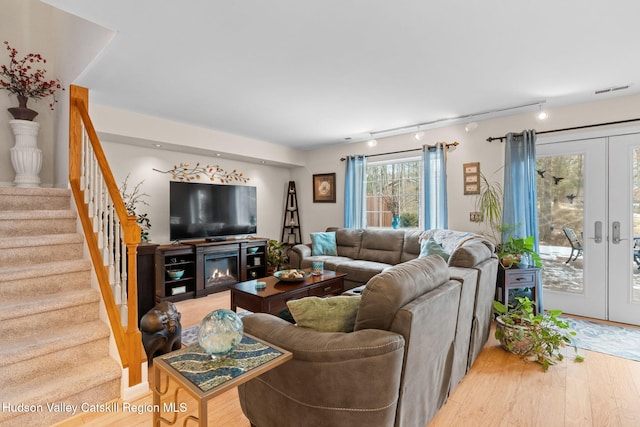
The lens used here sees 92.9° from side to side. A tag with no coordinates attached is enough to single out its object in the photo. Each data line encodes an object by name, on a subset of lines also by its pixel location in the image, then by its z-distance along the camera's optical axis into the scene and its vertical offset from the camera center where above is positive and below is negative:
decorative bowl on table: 3.19 -0.66
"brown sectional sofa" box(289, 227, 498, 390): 2.11 -0.58
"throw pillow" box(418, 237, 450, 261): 3.64 -0.44
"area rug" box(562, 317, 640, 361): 2.65 -1.20
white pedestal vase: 2.91 +0.58
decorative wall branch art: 4.67 +0.66
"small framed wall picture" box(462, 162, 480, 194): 4.16 +0.49
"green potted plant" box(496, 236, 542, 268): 3.17 -0.43
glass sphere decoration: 1.16 -0.47
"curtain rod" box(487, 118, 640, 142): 3.24 +0.98
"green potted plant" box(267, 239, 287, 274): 5.39 -0.75
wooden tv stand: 4.07 -0.75
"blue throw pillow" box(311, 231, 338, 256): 4.87 -0.50
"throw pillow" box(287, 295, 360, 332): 1.47 -0.49
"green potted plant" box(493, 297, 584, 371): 2.44 -1.01
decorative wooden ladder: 6.25 -0.14
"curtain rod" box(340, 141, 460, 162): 4.31 +0.99
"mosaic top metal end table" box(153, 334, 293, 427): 0.99 -0.57
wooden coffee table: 2.78 -0.77
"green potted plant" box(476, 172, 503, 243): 3.88 +0.10
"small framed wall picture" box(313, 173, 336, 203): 5.71 +0.49
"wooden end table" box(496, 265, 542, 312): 3.09 -0.69
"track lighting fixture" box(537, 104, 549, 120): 3.48 +1.13
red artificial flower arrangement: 2.97 +1.36
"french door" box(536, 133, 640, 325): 3.25 -0.13
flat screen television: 4.36 +0.05
